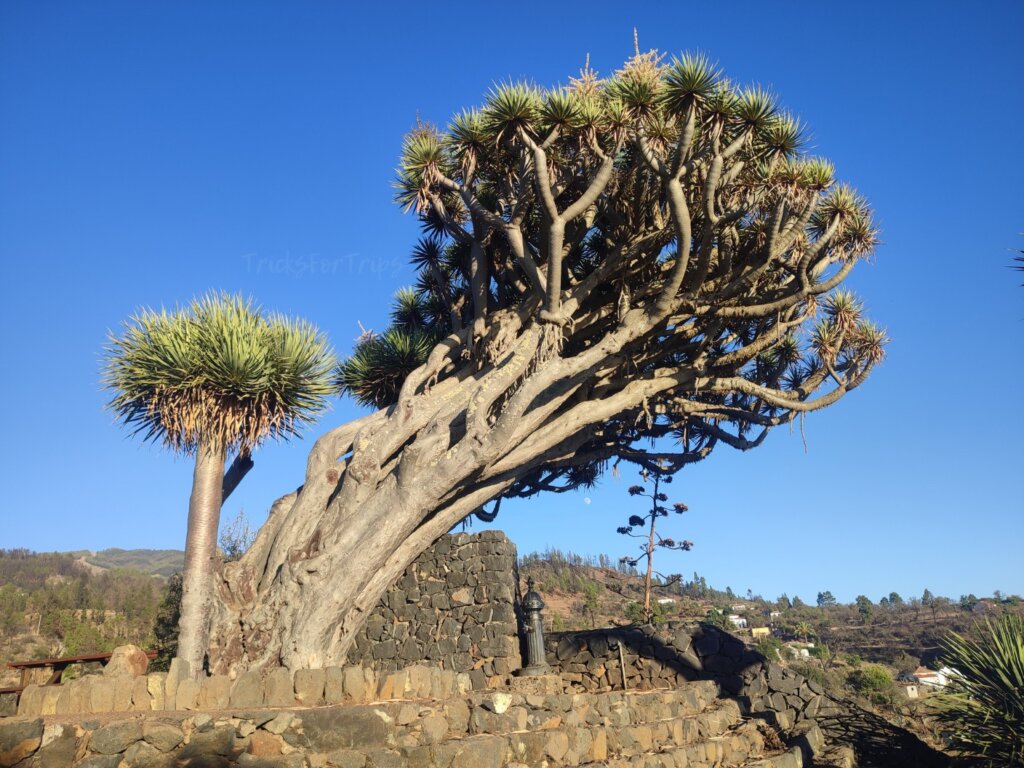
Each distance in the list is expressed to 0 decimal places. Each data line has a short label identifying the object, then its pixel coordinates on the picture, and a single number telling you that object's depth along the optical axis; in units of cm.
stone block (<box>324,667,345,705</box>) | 561
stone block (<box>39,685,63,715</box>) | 475
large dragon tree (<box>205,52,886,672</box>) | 882
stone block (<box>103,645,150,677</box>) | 554
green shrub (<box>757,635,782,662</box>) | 1462
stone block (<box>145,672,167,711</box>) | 505
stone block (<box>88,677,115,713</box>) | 486
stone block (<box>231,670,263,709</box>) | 530
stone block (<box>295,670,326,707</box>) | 551
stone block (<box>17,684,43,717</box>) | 475
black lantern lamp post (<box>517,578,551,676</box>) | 1015
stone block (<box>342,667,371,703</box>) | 567
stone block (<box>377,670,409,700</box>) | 586
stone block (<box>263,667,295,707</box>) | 541
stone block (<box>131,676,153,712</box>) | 499
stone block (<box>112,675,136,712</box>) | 493
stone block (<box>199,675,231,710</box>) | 523
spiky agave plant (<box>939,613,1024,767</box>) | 705
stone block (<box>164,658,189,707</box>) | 512
